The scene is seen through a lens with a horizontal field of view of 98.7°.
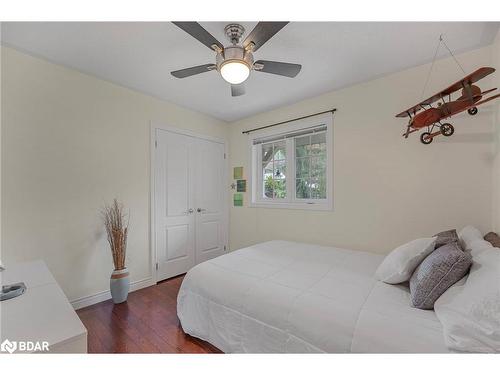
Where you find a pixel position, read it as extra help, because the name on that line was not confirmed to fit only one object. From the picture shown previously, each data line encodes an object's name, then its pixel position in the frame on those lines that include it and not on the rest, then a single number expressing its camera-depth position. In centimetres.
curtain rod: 266
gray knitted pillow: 111
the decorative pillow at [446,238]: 144
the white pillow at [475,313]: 83
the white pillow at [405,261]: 138
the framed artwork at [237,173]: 360
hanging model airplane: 126
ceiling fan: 123
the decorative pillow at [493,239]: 141
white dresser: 81
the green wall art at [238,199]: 360
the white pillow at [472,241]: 130
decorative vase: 225
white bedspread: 101
